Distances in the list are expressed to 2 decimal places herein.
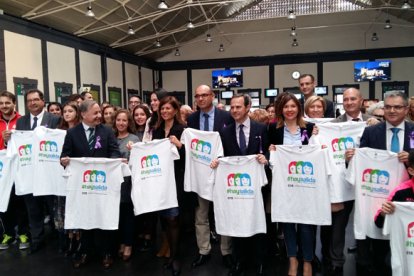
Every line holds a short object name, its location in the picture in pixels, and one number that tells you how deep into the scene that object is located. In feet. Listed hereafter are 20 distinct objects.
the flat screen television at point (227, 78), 49.98
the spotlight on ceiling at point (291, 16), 34.30
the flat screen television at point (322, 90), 46.32
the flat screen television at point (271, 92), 48.32
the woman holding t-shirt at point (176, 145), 10.39
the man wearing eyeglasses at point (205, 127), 10.61
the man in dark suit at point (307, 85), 12.25
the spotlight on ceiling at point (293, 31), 43.87
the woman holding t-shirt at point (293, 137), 9.34
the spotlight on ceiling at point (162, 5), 26.40
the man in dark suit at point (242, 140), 9.87
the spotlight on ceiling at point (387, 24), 41.97
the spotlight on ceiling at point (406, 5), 31.35
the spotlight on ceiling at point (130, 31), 34.86
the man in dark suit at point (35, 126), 12.50
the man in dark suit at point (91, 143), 10.51
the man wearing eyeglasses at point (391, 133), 8.49
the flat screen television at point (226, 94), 48.67
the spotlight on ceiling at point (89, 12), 26.91
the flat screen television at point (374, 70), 45.11
